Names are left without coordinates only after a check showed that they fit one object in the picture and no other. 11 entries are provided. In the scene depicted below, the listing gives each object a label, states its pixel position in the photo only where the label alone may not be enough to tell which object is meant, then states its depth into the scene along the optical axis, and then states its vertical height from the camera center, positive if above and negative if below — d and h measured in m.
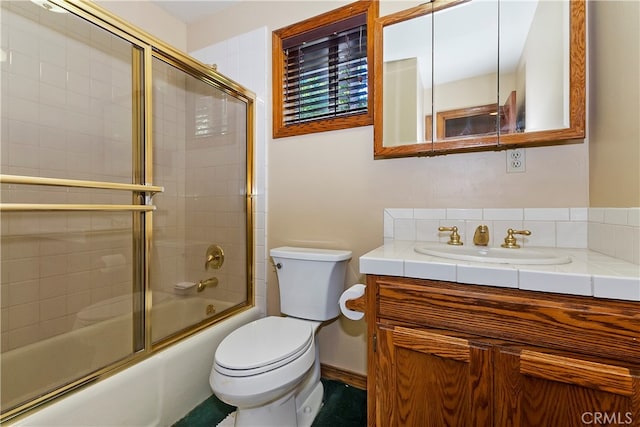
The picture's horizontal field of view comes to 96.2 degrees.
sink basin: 0.88 -0.15
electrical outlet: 1.23 +0.22
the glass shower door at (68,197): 1.22 +0.07
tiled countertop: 0.69 -0.17
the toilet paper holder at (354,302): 1.03 -0.33
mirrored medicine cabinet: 1.13 +0.60
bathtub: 0.99 -0.64
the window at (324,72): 1.56 +0.82
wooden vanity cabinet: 0.69 -0.40
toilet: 1.02 -0.54
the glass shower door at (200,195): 1.61 +0.10
